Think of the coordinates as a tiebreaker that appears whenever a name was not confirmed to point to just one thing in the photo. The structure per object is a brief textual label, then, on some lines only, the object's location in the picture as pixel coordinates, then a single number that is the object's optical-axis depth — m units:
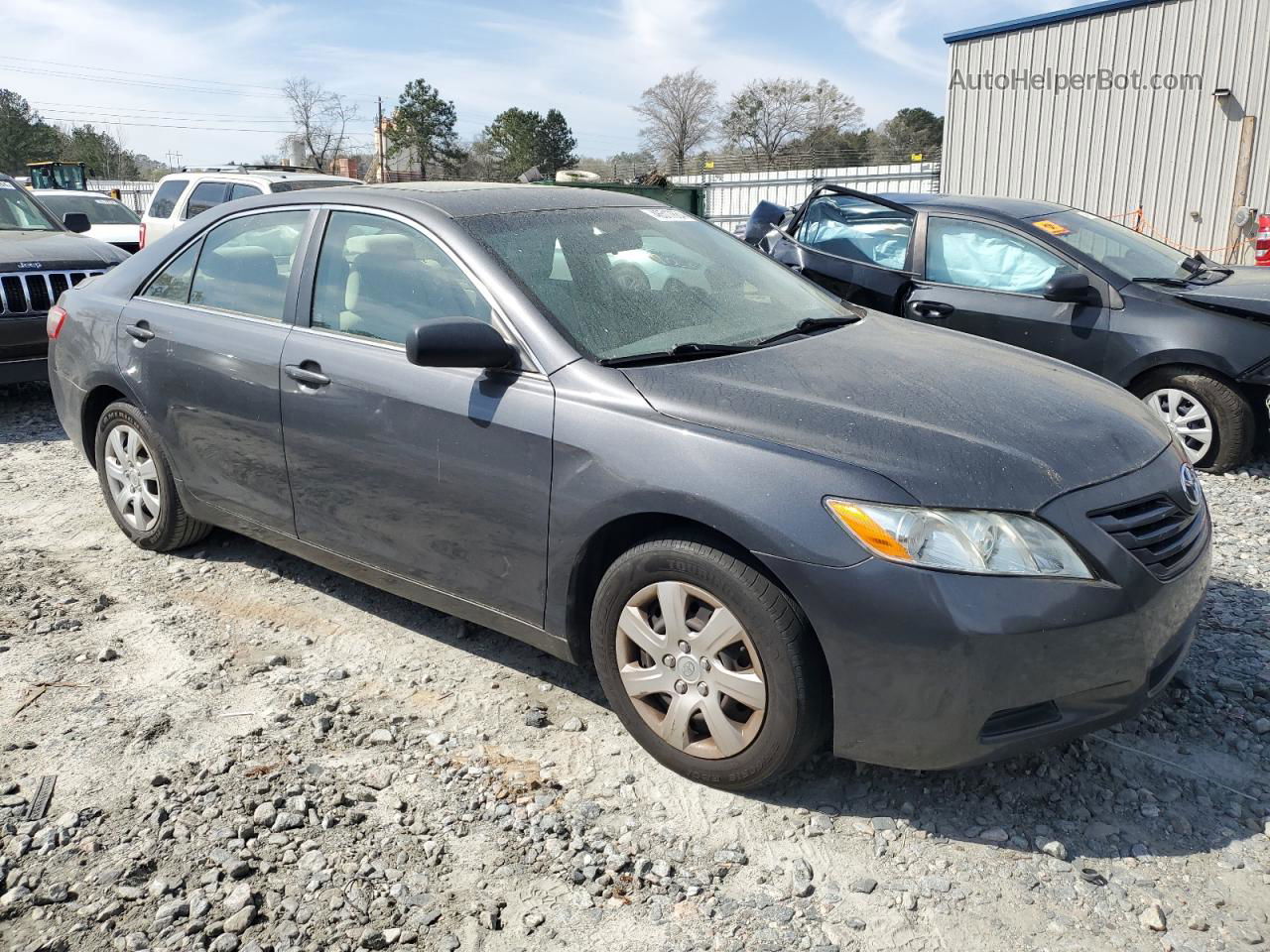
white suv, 11.95
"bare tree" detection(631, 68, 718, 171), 69.88
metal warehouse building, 15.09
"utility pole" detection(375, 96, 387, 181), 69.79
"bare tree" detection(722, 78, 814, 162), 66.38
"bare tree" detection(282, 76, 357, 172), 65.56
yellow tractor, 30.27
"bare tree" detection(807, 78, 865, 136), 65.88
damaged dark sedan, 5.96
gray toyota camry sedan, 2.56
